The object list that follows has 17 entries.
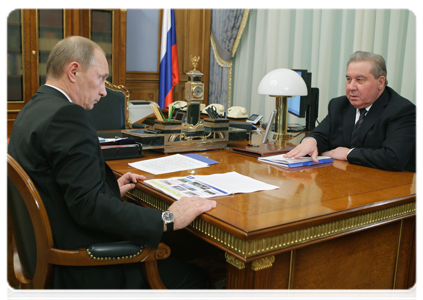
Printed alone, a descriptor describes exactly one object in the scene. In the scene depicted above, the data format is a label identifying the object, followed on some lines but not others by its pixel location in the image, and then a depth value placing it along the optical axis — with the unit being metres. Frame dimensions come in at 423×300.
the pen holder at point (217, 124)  2.44
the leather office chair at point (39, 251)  1.13
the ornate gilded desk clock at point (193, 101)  2.34
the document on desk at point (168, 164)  1.82
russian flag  5.36
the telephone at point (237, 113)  3.96
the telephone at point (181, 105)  4.34
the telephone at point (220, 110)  4.03
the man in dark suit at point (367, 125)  2.02
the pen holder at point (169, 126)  2.24
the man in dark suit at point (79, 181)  1.14
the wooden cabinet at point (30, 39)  4.12
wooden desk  1.19
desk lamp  2.63
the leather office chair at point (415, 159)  2.18
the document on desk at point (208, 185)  1.44
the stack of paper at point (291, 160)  1.97
